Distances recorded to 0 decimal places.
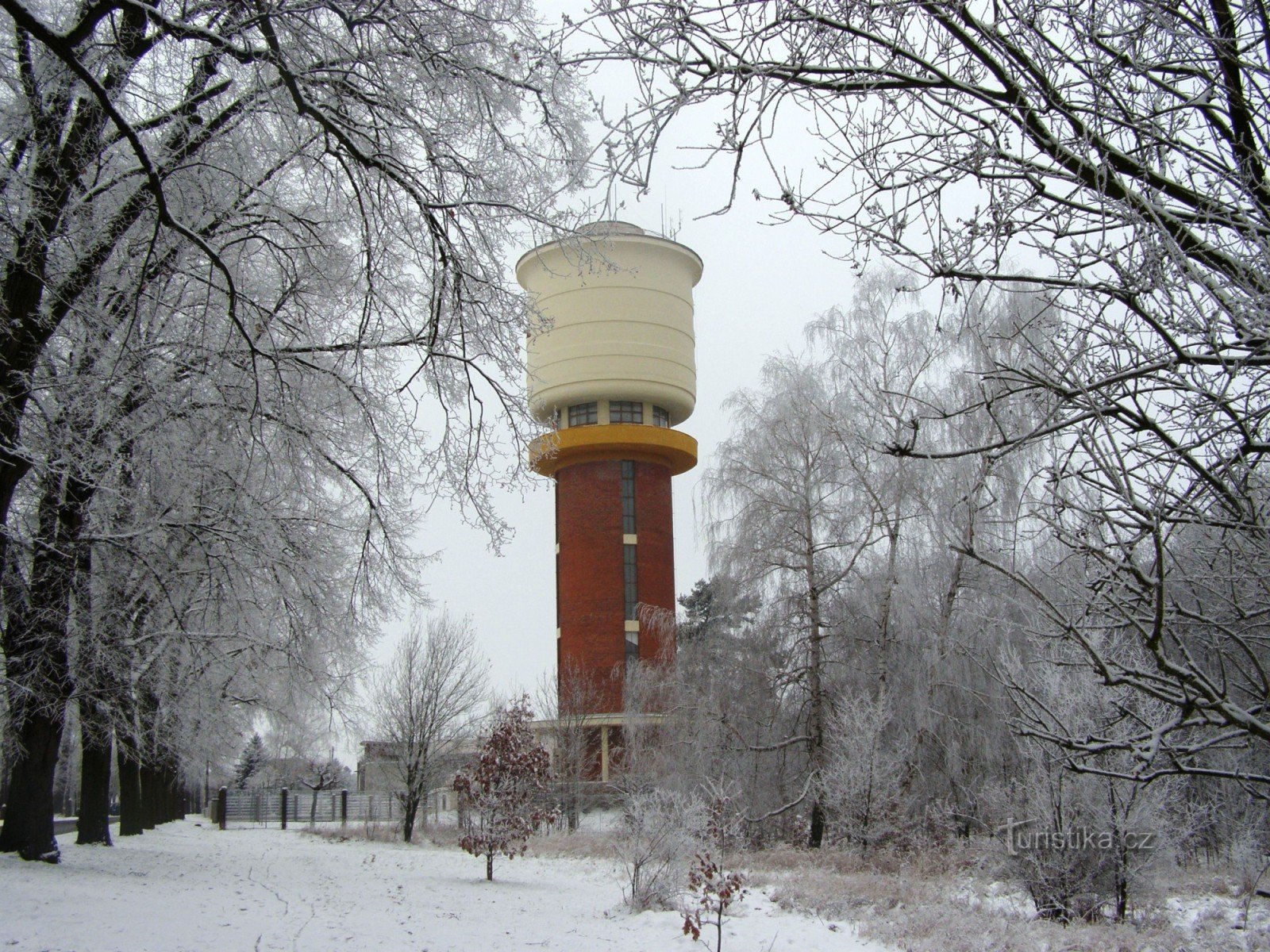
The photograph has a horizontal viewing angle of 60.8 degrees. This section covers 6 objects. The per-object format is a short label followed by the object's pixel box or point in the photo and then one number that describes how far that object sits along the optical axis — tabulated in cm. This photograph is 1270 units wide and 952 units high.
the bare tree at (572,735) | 2955
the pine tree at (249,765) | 5578
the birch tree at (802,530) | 2012
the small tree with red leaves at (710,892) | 961
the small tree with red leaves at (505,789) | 1611
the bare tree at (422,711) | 2512
